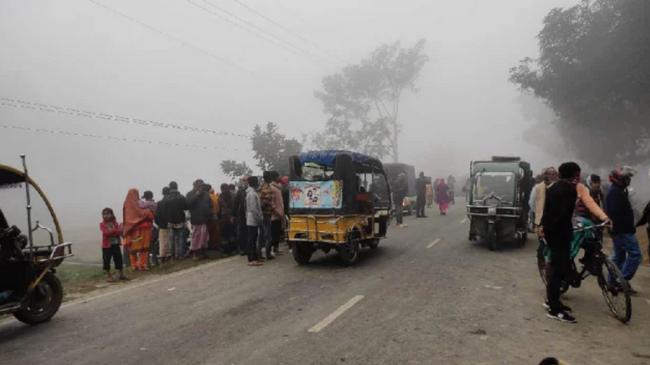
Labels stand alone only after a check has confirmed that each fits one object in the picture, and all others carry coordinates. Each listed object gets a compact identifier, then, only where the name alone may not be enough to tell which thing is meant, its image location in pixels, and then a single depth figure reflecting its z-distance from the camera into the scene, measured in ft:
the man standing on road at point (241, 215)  35.91
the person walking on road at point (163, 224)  36.06
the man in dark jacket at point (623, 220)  21.11
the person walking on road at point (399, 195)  55.67
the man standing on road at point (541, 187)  25.90
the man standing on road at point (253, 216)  33.04
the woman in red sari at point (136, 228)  33.06
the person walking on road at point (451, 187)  100.99
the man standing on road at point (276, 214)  35.26
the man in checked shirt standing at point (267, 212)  33.99
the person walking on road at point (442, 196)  69.51
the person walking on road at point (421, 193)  64.85
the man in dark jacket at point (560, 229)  17.80
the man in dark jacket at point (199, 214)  36.19
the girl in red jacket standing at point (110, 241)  29.74
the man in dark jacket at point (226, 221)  39.40
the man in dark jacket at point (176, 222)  35.99
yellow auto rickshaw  30.35
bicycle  17.56
